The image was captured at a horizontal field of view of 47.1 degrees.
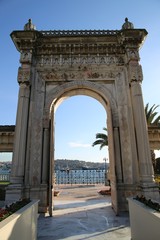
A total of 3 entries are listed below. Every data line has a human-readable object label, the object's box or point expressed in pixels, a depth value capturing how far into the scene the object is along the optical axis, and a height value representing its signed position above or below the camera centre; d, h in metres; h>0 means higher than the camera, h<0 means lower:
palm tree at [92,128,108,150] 20.00 +3.09
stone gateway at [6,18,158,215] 8.34 +3.75
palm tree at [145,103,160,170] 15.36 +4.31
